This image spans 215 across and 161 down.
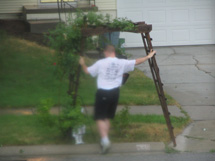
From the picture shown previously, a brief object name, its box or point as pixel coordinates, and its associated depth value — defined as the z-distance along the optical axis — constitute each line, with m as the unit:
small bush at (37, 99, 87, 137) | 12.75
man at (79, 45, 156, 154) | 12.27
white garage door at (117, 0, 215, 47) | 30.75
